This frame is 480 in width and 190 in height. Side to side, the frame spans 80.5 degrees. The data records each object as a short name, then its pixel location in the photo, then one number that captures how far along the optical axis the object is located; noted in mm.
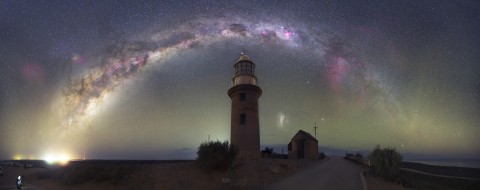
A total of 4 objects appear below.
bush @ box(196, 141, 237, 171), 20516
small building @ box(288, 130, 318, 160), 33219
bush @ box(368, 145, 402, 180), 18500
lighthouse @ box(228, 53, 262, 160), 26500
